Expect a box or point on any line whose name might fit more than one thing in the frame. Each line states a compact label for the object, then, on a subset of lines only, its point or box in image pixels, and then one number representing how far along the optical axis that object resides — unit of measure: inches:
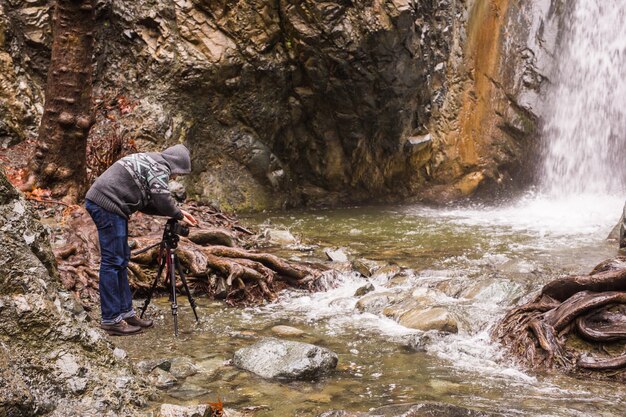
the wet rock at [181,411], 147.0
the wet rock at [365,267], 353.4
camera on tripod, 251.9
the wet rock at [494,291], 297.1
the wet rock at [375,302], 293.4
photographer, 234.1
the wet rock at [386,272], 347.6
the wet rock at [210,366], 204.4
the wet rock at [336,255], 382.6
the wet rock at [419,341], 237.3
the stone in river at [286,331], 257.8
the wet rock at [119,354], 157.1
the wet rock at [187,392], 180.1
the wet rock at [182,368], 199.0
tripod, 247.1
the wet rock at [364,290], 318.7
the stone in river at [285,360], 201.3
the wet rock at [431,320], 258.4
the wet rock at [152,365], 198.1
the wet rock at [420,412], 160.1
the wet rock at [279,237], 435.8
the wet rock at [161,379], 186.4
